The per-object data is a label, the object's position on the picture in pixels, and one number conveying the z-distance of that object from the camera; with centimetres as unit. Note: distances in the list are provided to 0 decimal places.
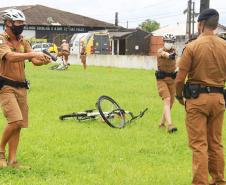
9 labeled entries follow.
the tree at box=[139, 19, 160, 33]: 11212
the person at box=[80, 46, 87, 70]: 3313
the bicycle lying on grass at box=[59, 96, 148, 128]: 1150
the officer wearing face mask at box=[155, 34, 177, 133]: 1088
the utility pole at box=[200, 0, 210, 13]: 2802
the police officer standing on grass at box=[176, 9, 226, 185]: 644
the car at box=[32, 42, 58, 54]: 5014
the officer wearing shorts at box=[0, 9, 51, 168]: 734
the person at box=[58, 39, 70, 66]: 3250
